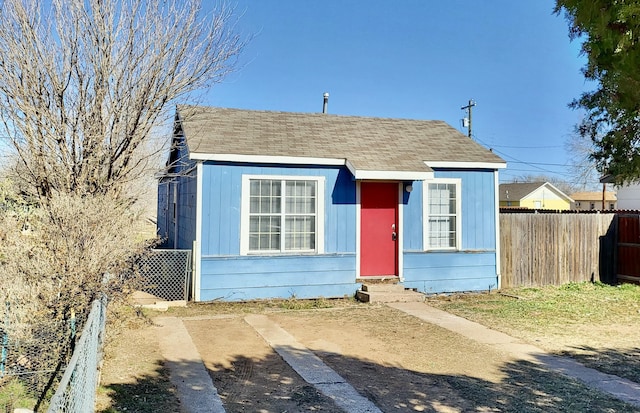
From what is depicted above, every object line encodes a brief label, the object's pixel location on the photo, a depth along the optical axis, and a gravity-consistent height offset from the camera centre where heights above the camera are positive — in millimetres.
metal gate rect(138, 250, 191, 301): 9180 -876
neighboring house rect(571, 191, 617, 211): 56681 +4239
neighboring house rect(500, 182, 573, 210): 48281 +3905
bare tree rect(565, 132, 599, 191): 34922 +4584
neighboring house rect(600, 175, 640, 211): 18797 +1493
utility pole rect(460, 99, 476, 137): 31061 +8358
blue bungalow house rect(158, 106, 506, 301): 9398 +477
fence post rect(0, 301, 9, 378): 5156 -1396
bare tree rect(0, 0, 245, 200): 7453 +2387
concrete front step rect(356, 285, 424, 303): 9703 -1409
